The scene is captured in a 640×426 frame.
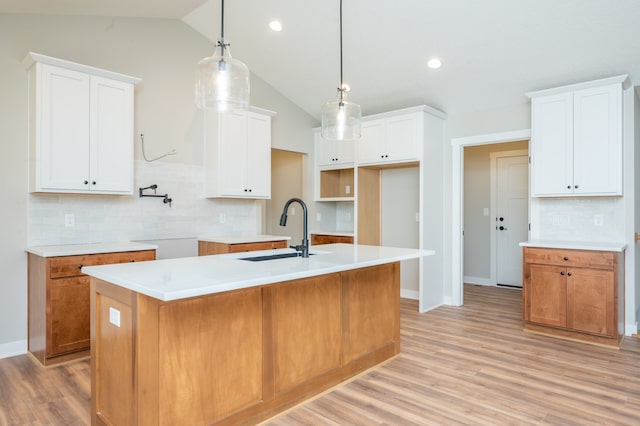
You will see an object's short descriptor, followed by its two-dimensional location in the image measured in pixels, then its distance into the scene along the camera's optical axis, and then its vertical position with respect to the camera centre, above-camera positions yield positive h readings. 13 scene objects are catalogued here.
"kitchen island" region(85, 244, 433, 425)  1.83 -0.64
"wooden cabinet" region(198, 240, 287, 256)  4.25 -0.35
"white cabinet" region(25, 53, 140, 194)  3.26 +0.71
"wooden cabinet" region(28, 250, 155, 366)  3.12 -0.72
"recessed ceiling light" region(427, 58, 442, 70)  4.23 +1.56
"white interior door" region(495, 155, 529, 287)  6.19 -0.01
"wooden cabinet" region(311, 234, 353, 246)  5.68 -0.35
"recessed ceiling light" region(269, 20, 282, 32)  4.28 +1.97
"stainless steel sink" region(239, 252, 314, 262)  2.67 -0.29
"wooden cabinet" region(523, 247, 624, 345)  3.54 -0.72
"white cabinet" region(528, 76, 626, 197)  3.71 +0.70
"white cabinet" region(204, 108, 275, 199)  4.54 +0.68
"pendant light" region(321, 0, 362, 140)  2.97 +0.69
